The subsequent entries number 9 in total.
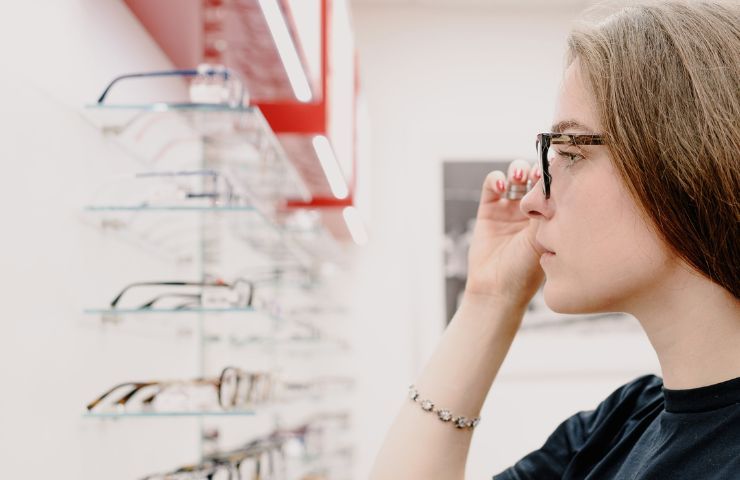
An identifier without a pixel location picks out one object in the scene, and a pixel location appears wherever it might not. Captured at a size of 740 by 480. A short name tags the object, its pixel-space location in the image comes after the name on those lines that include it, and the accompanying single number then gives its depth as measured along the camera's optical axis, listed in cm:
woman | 103
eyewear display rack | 173
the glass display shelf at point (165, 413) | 165
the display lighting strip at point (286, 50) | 188
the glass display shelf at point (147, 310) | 169
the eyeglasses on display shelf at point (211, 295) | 174
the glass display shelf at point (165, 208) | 169
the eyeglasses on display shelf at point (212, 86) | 168
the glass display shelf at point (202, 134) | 172
